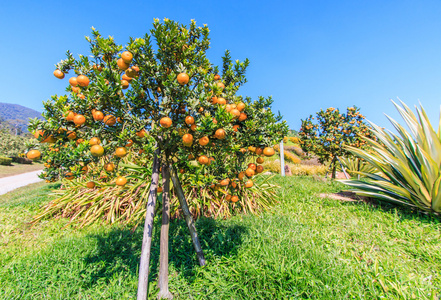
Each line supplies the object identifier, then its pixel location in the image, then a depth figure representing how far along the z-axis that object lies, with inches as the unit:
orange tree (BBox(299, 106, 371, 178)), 266.2
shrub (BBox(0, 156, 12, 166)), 800.3
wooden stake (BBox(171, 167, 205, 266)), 83.4
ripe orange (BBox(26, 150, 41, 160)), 57.4
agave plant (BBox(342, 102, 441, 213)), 115.4
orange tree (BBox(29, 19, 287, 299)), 60.7
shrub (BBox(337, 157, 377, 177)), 245.1
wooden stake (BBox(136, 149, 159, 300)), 69.1
